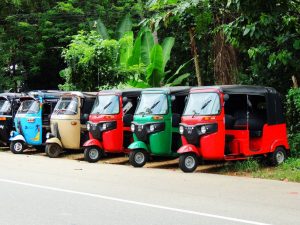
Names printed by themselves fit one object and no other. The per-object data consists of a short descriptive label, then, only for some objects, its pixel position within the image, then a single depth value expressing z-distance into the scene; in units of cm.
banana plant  2050
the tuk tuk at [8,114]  1966
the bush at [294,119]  1508
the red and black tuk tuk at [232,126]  1288
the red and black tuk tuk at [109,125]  1563
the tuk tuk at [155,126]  1436
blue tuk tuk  1831
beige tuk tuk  1736
